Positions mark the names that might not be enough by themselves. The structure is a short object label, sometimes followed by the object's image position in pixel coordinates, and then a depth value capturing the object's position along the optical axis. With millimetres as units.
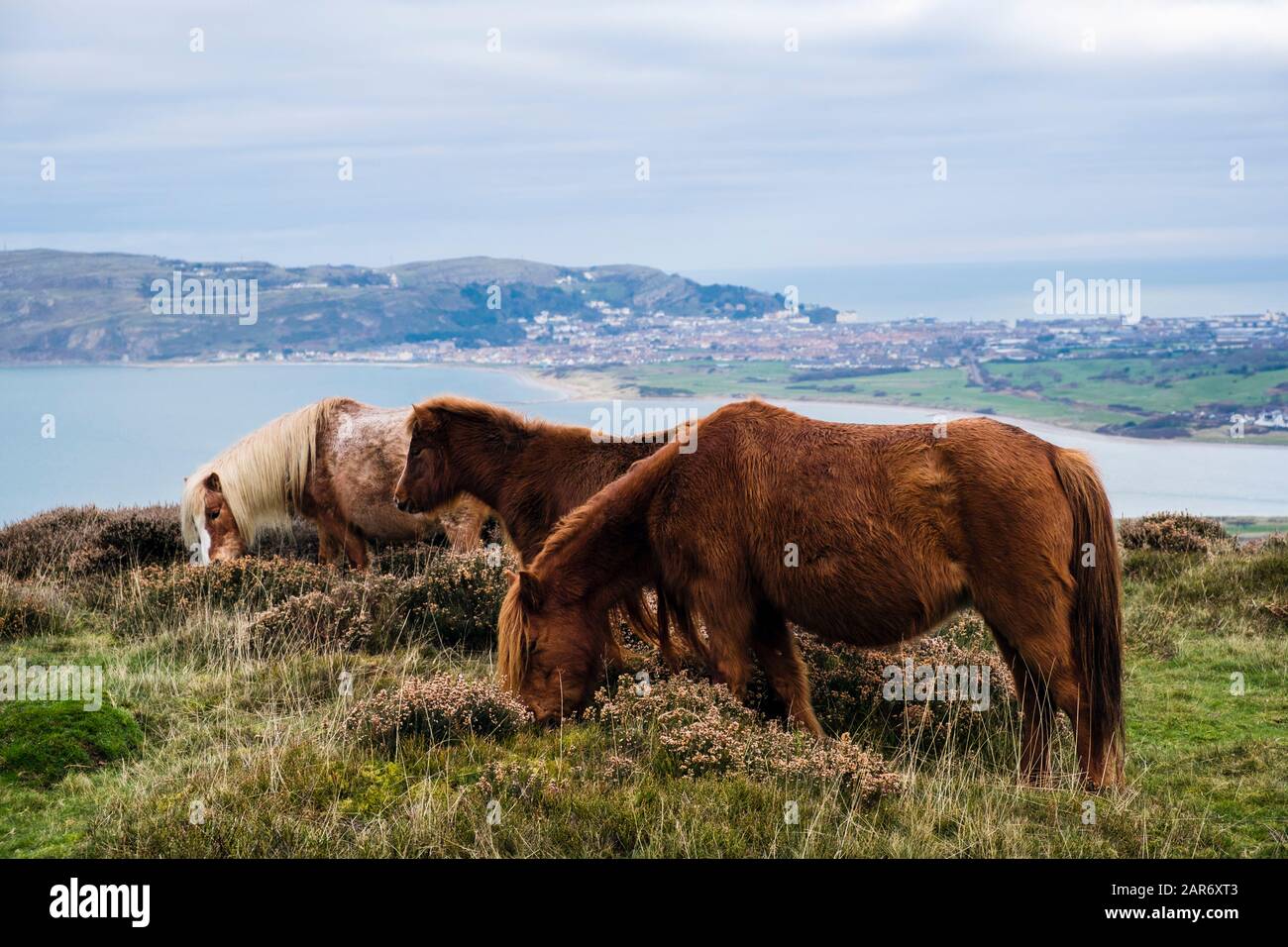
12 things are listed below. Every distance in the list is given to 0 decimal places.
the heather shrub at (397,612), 8945
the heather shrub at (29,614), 9367
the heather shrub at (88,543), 11727
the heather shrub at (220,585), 9945
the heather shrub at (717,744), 5699
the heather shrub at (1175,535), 13264
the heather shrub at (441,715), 6215
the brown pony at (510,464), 8352
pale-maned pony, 11383
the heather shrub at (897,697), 7121
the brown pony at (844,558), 5879
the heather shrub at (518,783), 5371
